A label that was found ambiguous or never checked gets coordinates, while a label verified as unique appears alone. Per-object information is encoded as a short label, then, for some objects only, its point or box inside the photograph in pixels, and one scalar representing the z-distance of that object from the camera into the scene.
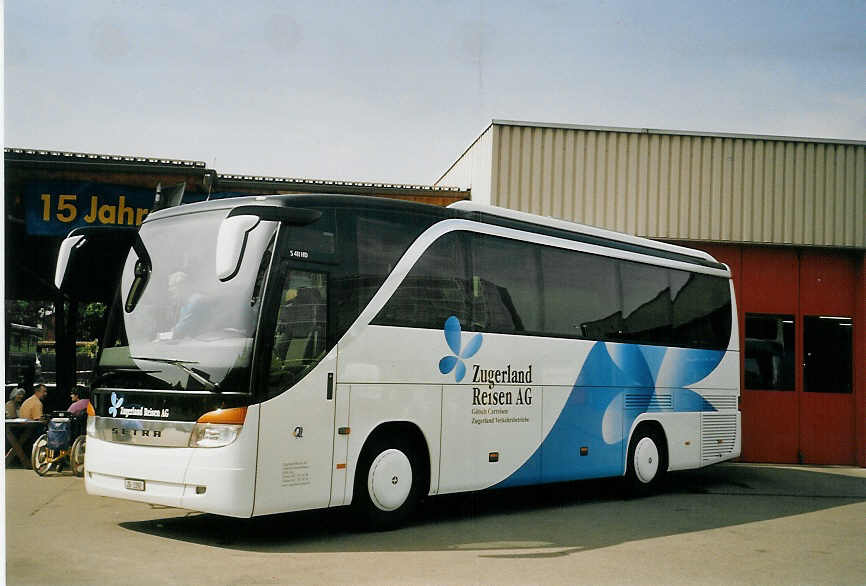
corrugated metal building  18.64
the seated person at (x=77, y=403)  14.66
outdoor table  14.30
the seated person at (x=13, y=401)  16.03
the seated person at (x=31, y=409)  15.12
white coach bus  8.51
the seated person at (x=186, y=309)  8.73
